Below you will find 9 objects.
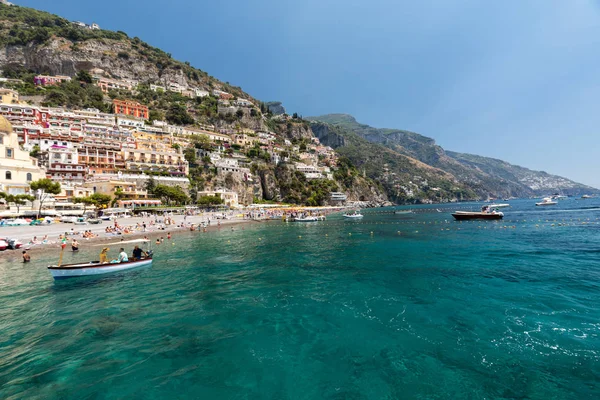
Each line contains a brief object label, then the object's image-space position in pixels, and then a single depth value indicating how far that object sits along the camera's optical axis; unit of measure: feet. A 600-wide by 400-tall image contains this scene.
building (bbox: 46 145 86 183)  188.24
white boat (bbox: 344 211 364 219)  202.16
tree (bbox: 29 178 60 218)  132.16
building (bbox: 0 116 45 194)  141.59
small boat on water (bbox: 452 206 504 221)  155.65
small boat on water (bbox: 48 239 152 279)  46.93
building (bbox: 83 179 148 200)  184.14
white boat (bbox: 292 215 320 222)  178.74
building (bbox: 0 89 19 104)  232.53
